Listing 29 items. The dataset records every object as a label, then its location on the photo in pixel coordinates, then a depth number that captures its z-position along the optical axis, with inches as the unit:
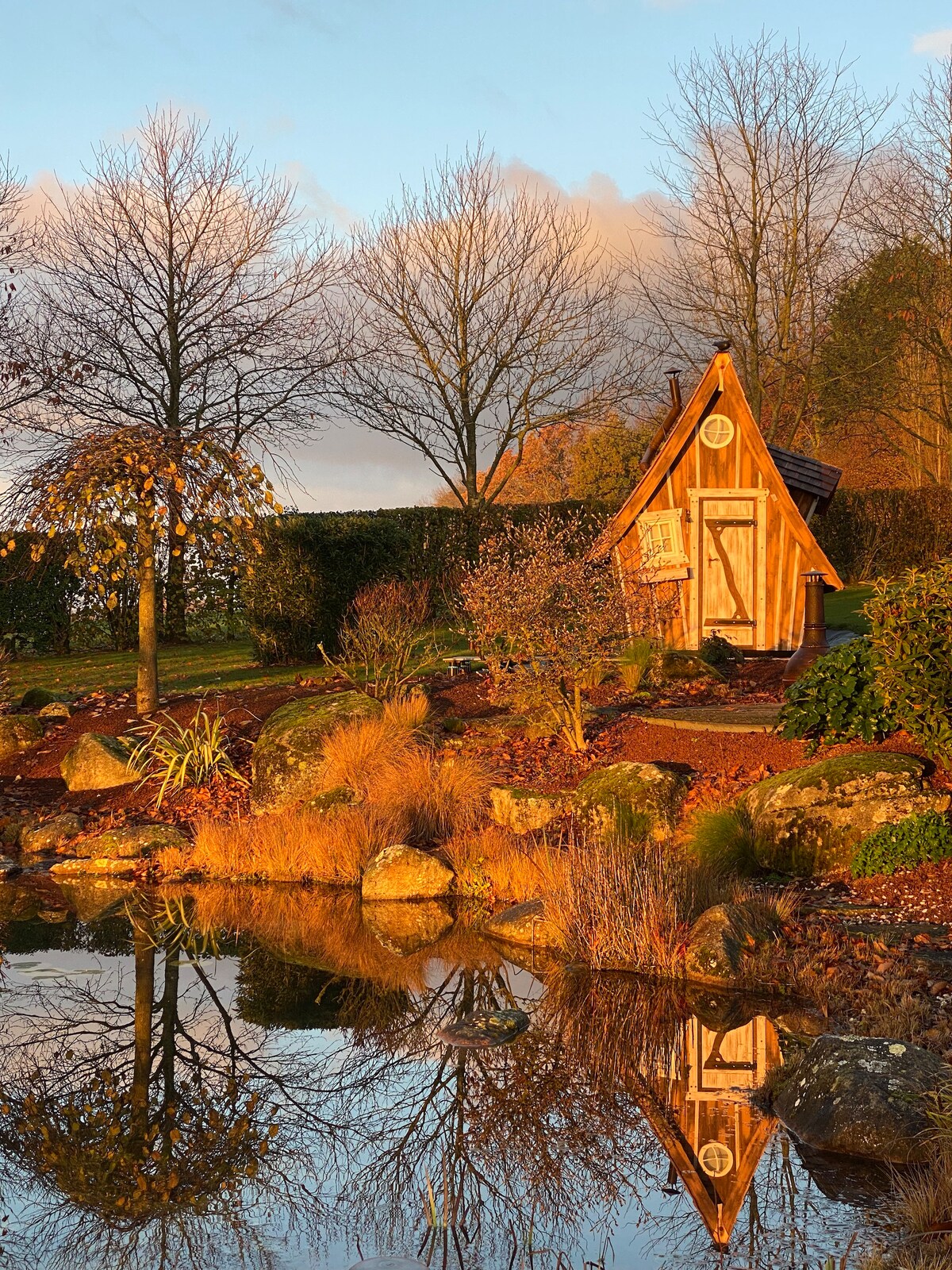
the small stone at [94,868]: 468.4
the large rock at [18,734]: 597.0
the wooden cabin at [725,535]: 731.4
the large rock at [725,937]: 324.8
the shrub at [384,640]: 591.5
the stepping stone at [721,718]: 496.7
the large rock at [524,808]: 450.6
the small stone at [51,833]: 500.7
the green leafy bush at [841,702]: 428.1
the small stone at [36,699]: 652.7
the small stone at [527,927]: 363.3
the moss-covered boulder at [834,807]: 386.3
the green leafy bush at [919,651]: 385.7
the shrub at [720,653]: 671.1
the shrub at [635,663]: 593.6
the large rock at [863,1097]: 227.6
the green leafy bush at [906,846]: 371.9
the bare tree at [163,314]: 917.2
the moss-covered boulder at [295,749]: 511.2
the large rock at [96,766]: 546.6
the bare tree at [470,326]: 1143.0
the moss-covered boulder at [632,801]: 426.0
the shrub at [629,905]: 339.3
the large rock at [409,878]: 420.2
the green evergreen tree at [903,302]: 1043.3
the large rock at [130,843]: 477.1
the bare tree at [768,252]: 1109.7
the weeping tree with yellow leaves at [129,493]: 547.8
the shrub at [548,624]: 502.9
